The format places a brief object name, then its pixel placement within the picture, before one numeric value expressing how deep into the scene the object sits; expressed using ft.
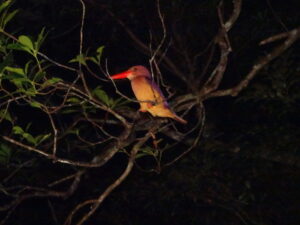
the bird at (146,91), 23.84
